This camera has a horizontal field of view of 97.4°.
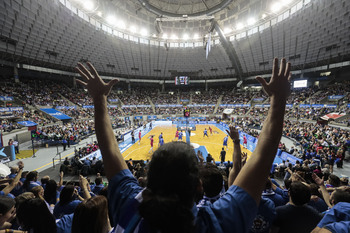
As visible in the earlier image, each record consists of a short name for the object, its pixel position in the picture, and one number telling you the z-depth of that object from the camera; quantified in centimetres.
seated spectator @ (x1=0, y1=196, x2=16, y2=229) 235
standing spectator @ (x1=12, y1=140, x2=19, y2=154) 1528
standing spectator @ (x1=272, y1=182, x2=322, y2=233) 229
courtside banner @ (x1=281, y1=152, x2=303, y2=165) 1093
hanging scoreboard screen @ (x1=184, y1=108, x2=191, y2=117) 2075
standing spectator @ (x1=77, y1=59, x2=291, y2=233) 67
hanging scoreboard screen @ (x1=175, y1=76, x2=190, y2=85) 4472
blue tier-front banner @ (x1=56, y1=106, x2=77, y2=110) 2964
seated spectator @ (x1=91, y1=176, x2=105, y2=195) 498
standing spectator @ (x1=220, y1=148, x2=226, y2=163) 1155
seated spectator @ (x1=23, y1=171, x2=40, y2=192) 449
